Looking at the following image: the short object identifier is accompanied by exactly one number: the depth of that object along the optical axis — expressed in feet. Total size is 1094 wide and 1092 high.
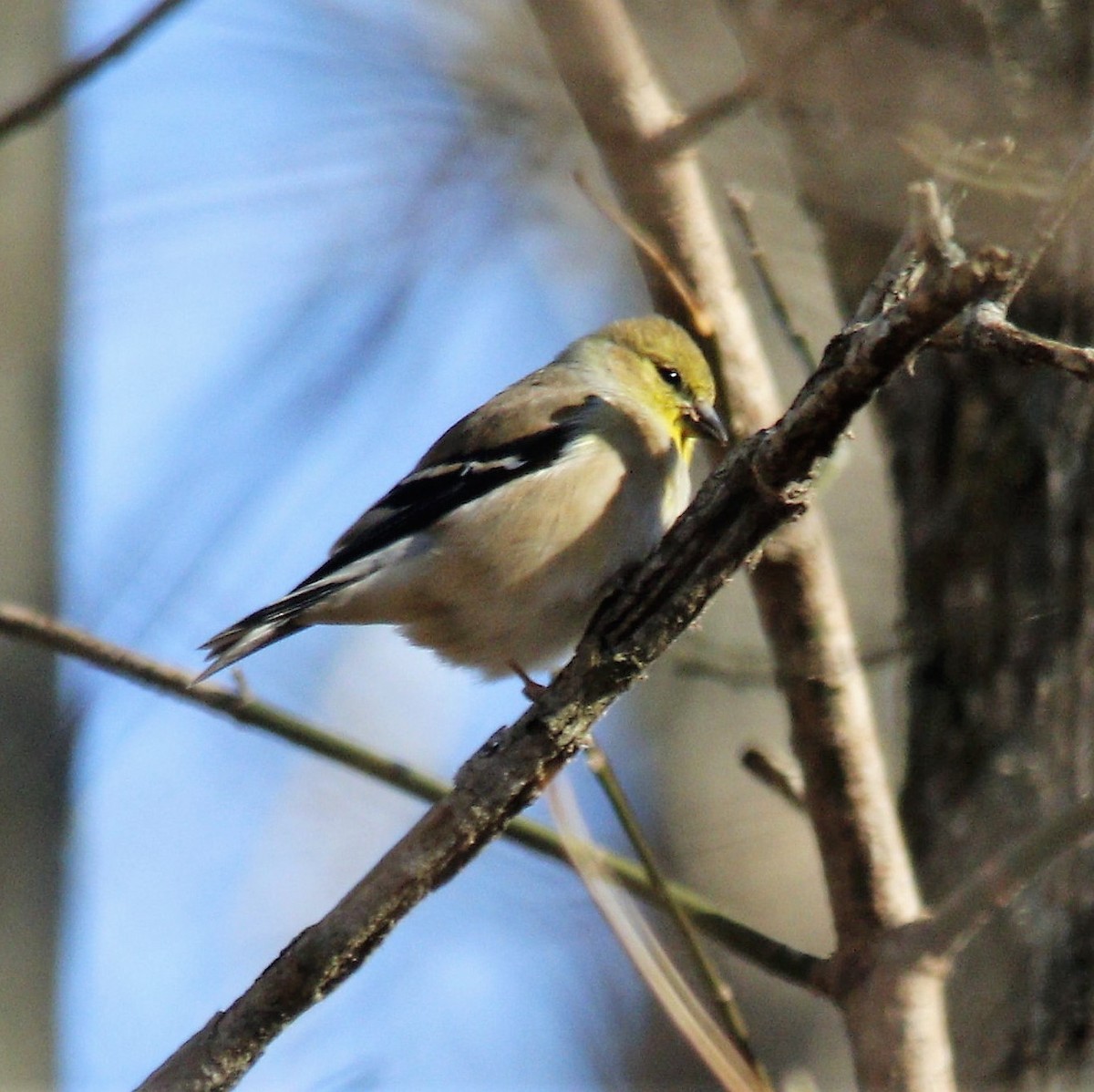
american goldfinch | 24.93
